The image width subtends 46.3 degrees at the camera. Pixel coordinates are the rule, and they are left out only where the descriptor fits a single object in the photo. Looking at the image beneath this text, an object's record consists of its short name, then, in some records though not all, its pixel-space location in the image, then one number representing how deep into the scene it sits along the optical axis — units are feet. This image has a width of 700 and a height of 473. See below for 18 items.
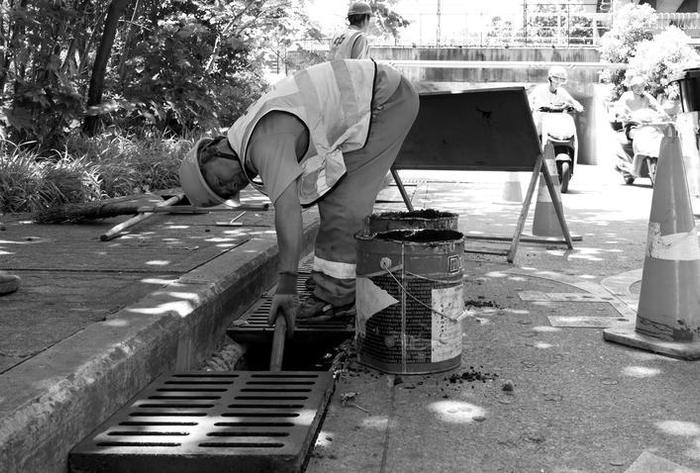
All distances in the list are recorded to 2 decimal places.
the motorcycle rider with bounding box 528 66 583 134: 39.52
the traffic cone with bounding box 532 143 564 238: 24.57
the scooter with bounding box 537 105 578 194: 39.32
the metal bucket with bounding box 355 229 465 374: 11.33
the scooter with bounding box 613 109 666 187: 41.09
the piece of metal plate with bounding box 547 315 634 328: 14.48
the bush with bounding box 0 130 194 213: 25.22
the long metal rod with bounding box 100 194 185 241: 19.79
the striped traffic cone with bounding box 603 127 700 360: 12.94
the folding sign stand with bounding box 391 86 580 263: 20.67
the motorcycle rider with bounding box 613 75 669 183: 42.80
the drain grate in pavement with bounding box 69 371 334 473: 8.19
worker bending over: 11.46
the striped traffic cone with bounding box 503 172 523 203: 35.19
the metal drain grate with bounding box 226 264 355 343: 13.14
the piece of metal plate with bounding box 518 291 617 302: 16.56
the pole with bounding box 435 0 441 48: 100.64
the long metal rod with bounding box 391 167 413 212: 22.31
